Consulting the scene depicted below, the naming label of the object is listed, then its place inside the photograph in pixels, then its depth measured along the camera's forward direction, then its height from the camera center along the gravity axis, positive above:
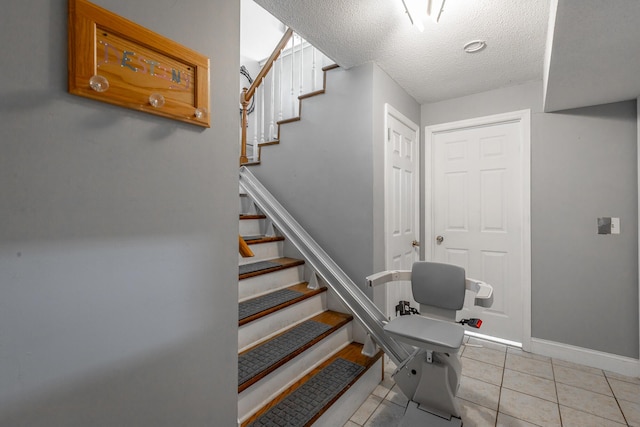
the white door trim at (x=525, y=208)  2.64 +0.04
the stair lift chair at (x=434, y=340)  1.57 -0.68
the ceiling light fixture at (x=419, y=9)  1.48 +1.08
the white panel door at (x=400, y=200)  2.53 +0.13
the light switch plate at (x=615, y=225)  2.31 -0.11
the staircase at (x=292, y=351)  1.54 -0.83
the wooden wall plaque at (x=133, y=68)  0.80 +0.47
